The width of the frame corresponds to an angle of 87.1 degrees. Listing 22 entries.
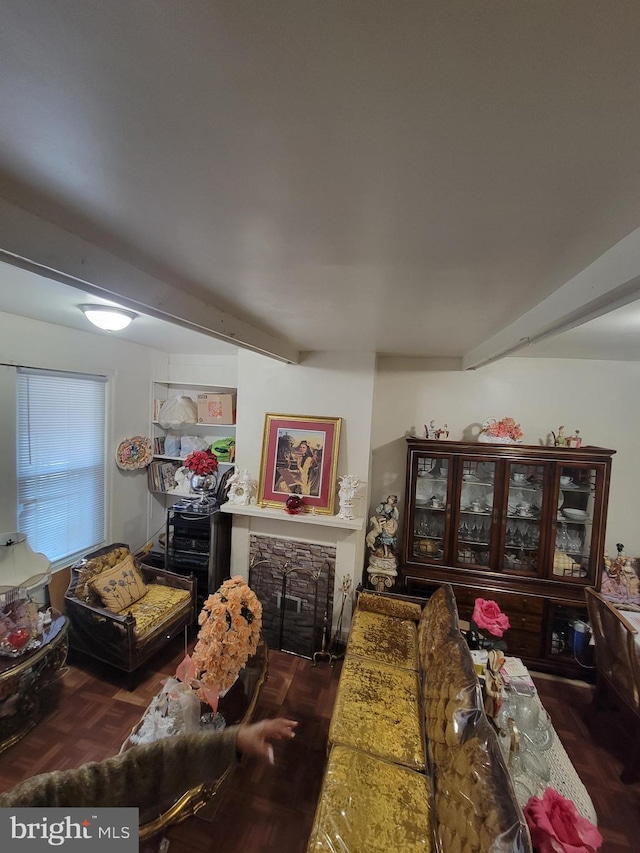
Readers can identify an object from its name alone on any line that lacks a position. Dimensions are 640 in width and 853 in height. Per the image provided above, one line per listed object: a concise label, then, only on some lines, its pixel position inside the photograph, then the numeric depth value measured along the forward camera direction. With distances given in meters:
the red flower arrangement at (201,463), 3.14
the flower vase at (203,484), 3.23
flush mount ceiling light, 1.91
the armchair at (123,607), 2.24
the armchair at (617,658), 1.87
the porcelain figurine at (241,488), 2.92
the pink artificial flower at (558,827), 1.08
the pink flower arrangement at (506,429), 2.68
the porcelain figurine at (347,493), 2.66
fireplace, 2.76
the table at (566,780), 1.59
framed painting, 2.79
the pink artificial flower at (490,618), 2.00
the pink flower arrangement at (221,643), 1.72
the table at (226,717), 1.28
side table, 1.83
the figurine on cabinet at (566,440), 2.61
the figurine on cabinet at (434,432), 2.86
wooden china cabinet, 2.55
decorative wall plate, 3.20
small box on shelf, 3.36
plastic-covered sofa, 1.14
